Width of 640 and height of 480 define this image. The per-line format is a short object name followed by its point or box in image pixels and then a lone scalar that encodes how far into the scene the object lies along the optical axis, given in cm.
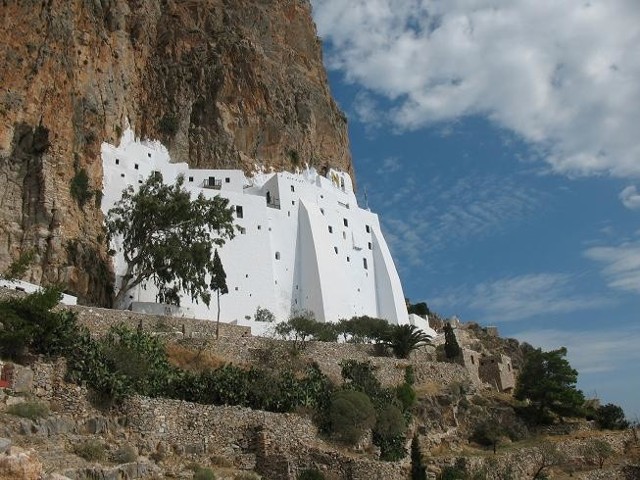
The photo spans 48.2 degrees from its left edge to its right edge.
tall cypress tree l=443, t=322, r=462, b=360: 3994
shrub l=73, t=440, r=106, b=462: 1602
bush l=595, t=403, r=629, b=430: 3684
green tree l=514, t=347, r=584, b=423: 3609
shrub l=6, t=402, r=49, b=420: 1647
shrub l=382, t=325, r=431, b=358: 3684
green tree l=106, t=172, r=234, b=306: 3544
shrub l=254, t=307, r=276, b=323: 4097
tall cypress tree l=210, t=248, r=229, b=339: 3647
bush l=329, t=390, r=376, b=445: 2470
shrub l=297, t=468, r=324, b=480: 2064
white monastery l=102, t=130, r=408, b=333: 4294
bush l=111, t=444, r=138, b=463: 1661
